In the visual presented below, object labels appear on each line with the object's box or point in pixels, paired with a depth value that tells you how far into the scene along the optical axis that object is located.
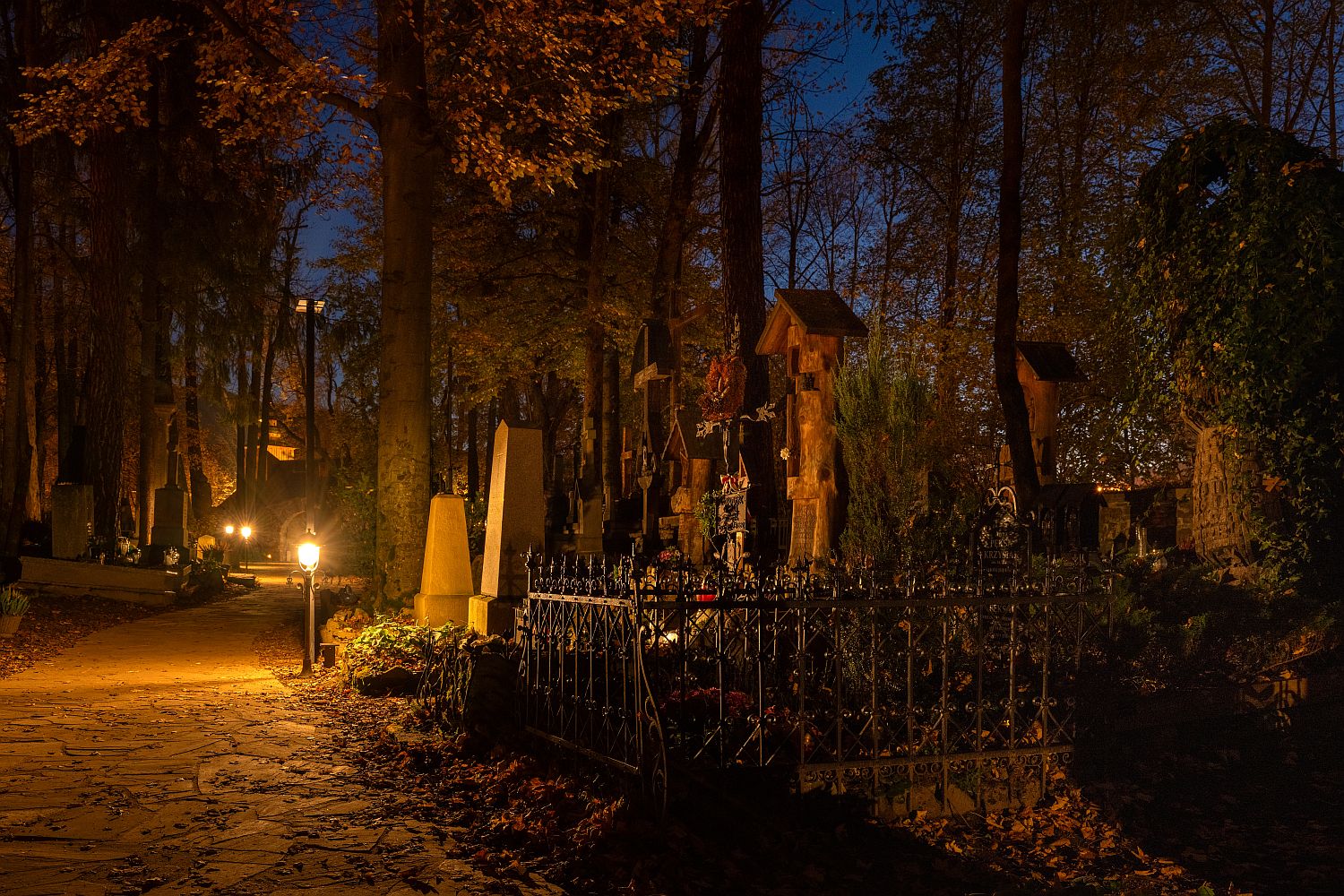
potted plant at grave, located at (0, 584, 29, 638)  13.48
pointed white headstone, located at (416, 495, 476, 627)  12.09
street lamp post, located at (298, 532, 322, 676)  11.17
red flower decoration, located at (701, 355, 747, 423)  13.03
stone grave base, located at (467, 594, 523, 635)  11.00
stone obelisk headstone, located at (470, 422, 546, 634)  11.15
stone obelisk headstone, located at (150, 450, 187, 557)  22.03
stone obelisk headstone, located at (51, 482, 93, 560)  18.00
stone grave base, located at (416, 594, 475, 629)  12.02
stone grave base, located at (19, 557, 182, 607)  17.48
